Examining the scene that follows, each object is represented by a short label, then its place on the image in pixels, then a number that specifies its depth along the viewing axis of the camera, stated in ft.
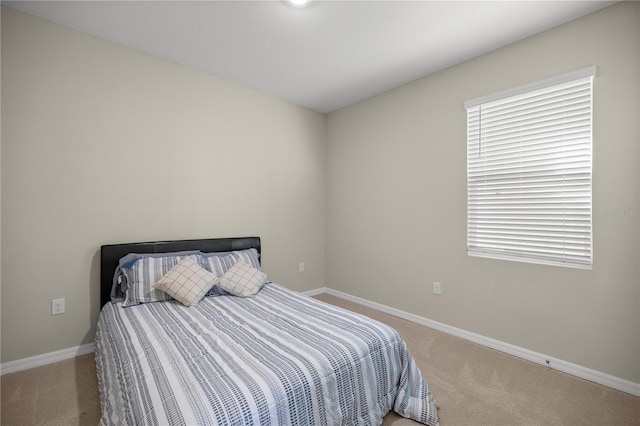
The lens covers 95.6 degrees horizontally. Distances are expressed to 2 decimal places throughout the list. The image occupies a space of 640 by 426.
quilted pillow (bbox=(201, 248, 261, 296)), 8.63
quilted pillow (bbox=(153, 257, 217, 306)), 7.57
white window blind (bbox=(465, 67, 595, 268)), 7.20
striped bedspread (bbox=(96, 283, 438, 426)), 3.92
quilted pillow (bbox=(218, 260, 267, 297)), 8.50
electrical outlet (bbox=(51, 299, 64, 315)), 7.68
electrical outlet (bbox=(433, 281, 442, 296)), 10.00
